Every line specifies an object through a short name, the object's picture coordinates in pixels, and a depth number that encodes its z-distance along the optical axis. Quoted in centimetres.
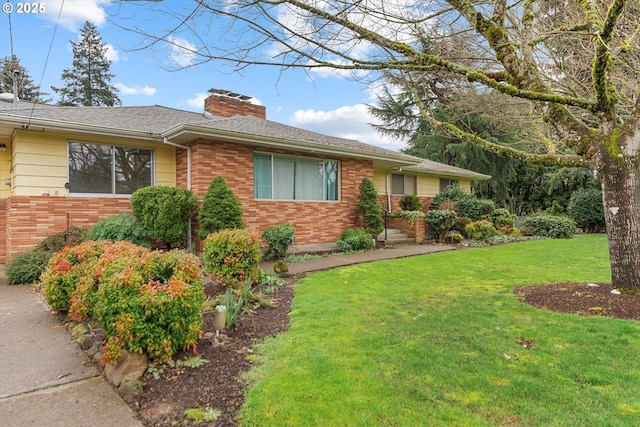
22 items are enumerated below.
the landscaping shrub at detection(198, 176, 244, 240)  852
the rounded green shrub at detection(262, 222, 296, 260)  923
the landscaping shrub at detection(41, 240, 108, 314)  466
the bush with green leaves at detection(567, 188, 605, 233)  1738
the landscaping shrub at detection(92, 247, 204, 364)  303
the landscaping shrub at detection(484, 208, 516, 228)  1582
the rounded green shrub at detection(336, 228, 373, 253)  1106
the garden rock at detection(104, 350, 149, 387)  303
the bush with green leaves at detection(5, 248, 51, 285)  733
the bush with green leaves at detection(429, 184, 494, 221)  1585
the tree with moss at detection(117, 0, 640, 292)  398
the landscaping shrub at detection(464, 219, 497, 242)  1384
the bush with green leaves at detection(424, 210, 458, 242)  1373
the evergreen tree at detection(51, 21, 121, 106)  3167
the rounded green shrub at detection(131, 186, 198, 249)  820
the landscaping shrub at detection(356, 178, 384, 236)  1198
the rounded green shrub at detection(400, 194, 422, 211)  1552
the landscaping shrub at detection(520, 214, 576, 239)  1516
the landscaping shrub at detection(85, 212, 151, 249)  786
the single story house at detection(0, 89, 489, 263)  810
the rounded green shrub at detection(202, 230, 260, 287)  579
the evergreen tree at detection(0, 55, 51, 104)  2807
